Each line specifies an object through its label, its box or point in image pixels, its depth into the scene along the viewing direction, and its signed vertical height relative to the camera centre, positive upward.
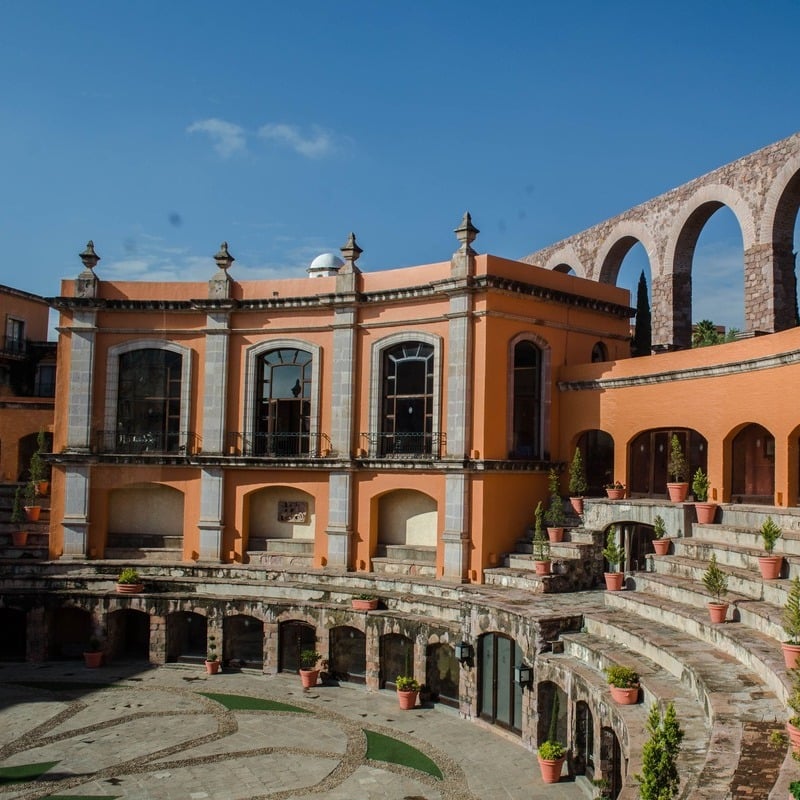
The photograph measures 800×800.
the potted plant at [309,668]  23.25 -5.07
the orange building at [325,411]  24.56 +2.10
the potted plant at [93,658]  25.17 -5.23
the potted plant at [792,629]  11.85 -1.99
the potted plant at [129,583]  25.59 -3.13
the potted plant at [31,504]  29.22 -1.00
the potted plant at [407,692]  21.56 -5.22
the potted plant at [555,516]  23.94 -0.93
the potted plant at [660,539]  20.92 -1.33
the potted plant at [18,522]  28.59 -1.57
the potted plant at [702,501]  21.34 -0.41
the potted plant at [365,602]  23.27 -3.25
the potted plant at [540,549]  22.47 -1.77
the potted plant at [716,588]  15.52 -1.89
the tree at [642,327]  33.59 +6.10
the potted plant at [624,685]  14.43 -3.34
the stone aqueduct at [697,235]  26.59 +8.86
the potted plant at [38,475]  30.61 +0.00
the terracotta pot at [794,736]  9.58 -2.74
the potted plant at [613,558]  20.25 -1.79
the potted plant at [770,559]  16.30 -1.36
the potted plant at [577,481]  24.72 +0.06
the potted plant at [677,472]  22.73 +0.34
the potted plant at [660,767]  9.73 -3.17
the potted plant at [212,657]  24.52 -5.08
